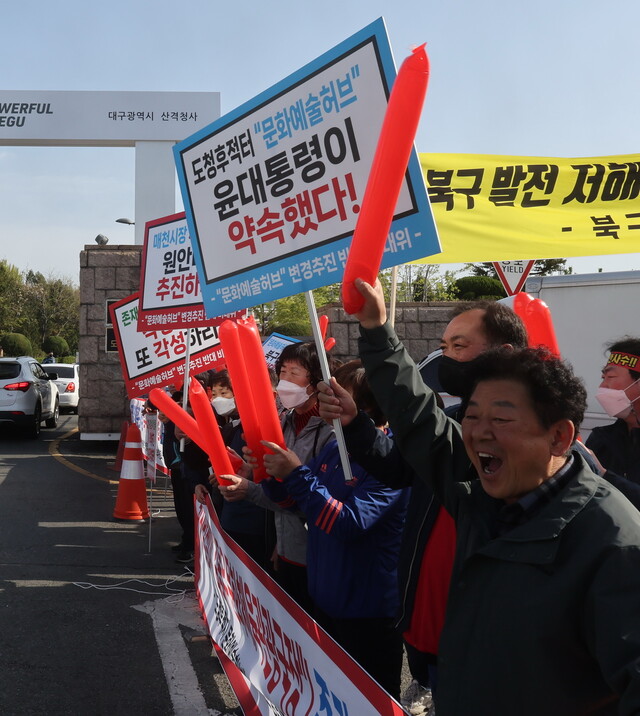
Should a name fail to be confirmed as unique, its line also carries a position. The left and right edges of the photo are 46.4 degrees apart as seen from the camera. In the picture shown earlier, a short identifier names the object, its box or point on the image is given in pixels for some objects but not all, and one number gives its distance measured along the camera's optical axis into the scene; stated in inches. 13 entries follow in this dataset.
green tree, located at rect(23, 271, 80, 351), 1961.1
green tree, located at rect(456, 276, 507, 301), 786.8
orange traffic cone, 327.3
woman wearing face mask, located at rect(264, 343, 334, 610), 144.8
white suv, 623.5
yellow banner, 184.7
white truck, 243.3
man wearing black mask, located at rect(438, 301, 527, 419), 96.8
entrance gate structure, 827.4
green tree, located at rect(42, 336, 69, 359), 1660.9
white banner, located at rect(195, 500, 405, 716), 85.6
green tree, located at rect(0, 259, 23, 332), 1923.0
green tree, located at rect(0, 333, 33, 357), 1414.9
